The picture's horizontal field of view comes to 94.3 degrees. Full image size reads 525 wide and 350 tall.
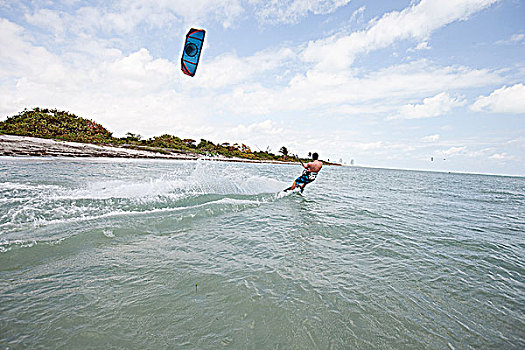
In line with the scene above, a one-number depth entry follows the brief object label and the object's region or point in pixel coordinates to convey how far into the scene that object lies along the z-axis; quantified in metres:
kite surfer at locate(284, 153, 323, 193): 13.32
